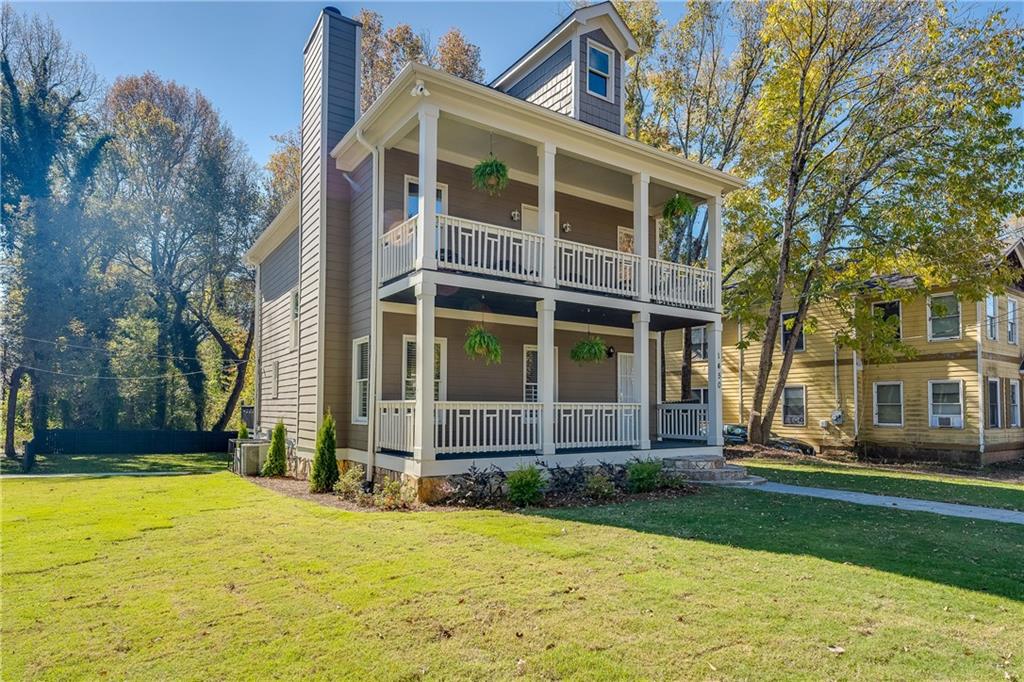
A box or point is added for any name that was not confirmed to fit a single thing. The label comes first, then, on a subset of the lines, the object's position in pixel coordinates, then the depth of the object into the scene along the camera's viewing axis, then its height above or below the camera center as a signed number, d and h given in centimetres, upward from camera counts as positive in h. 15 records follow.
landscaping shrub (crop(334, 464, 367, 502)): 988 -178
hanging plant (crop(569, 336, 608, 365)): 1205 +52
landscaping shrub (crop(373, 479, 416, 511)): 882 -181
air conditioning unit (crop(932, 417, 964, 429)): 1902 -152
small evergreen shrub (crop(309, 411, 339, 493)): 1072 -150
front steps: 1195 -191
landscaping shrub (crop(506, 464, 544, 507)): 903 -166
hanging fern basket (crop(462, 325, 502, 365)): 1033 +55
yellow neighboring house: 1897 -45
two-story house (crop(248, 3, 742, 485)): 996 +203
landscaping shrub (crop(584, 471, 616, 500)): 959 -178
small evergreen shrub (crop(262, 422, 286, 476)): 1334 -173
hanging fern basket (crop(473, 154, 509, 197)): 1066 +356
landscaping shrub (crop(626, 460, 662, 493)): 1025 -171
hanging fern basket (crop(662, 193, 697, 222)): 1312 +367
